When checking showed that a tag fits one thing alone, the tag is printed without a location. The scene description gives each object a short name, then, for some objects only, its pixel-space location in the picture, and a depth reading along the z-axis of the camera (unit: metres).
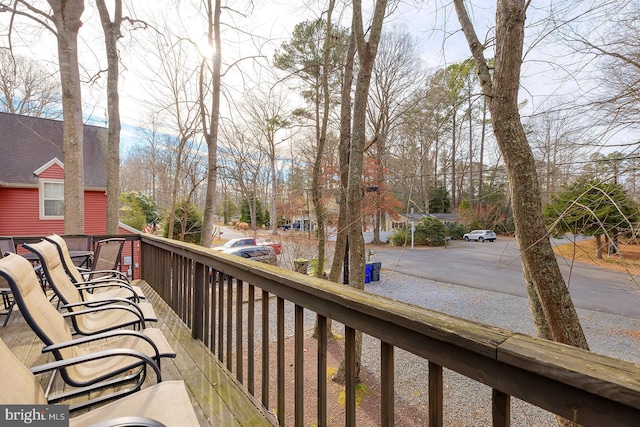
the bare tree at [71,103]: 5.21
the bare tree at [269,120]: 11.91
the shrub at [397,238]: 20.45
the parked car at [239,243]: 12.26
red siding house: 10.19
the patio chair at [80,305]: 2.01
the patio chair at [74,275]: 2.66
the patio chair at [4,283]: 3.08
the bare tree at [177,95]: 9.84
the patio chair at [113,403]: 1.10
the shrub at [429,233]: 21.03
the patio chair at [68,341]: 1.44
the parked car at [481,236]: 24.34
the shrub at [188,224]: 13.57
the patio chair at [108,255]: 4.16
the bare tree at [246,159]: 13.67
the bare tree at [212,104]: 6.63
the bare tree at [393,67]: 10.20
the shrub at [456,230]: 25.20
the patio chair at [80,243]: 4.53
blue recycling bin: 11.59
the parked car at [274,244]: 10.64
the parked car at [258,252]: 10.31
